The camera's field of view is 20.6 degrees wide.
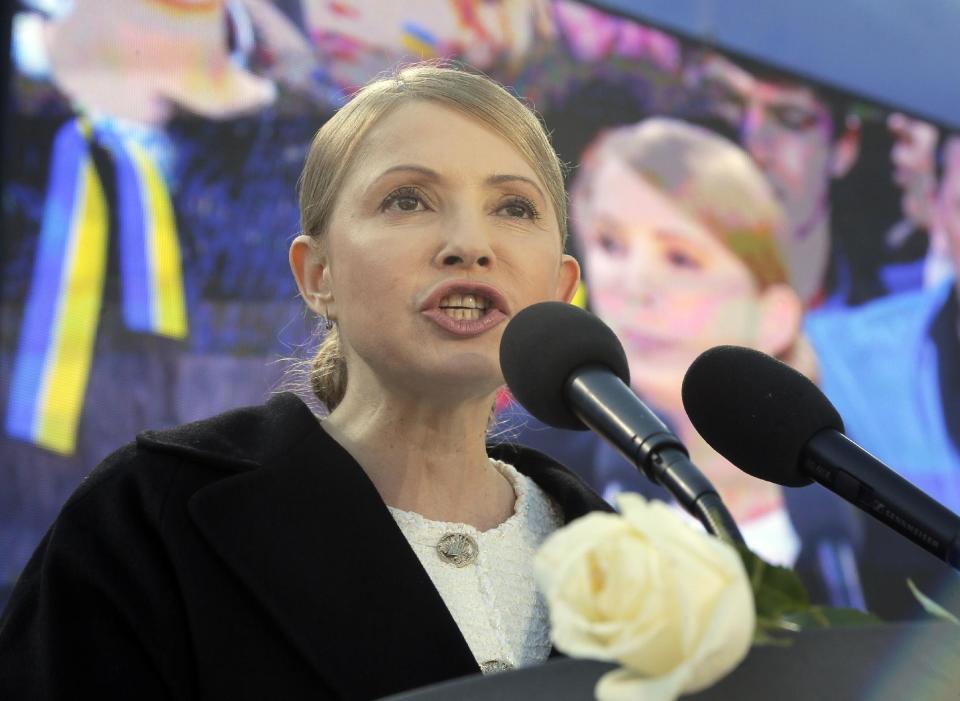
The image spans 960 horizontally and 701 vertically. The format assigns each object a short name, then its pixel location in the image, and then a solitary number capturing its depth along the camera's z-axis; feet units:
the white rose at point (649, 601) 2.53
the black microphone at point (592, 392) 3.50
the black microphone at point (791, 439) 3.60
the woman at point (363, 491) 4.11
